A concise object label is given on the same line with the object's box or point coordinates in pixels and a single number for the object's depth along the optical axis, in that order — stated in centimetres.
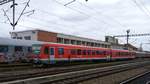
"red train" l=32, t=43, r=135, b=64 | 1548
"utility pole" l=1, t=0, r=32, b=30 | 1848
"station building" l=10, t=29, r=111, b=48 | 3354
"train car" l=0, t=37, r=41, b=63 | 1701
